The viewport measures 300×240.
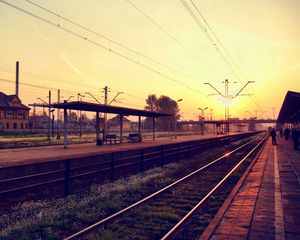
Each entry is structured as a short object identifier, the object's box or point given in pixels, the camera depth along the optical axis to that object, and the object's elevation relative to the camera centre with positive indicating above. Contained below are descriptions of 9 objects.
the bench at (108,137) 28.15 -0.70
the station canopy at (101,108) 20.45 +1.75
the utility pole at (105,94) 41.14 +5.05
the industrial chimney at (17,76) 64.19 +11.96
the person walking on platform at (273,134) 31.90 -0.46
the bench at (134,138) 32.94 -0.90
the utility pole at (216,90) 31.79 +4.74
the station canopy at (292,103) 16.81 +2.01
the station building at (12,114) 61.76 +3.55
